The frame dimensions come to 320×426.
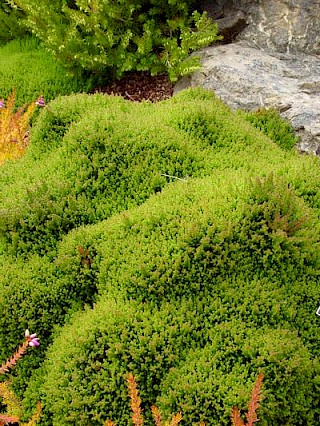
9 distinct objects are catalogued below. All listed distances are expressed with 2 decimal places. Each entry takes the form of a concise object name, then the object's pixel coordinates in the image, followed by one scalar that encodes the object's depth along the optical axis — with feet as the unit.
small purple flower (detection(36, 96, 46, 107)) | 14.55
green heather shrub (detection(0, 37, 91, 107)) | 17.69
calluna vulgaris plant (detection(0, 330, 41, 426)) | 8.03
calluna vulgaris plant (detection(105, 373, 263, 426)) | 6.72
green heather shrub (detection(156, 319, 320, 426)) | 7.86
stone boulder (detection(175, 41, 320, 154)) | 13.92
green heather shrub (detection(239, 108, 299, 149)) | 13.64
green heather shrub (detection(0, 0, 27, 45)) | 19.57
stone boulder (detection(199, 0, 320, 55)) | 17.06
